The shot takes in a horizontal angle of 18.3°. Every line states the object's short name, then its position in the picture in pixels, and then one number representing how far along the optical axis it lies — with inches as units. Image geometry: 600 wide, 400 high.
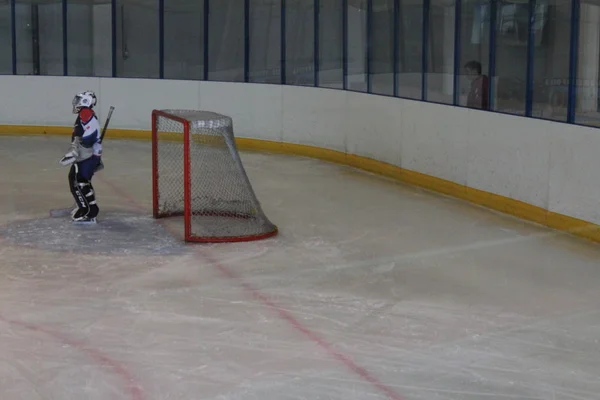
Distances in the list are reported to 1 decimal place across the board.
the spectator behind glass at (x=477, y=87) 685.3
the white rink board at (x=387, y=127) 592.9
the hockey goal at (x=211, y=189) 579.7
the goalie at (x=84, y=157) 591.2
